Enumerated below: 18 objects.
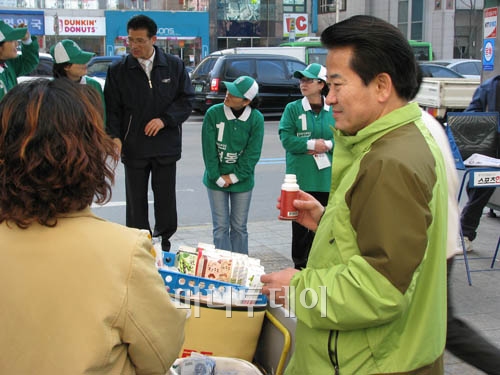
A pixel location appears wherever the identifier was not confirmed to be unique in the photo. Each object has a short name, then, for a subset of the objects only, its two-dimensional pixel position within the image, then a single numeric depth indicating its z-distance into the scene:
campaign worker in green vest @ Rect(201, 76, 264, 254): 5.31
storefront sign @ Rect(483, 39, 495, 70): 9.46
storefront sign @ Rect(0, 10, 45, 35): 34.97
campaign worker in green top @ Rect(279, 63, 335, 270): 5.47
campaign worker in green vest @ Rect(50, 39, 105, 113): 5.35
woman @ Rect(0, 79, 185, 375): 1.64
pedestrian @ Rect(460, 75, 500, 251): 6.20
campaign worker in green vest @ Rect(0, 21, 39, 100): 5.21
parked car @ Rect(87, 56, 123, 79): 19.23
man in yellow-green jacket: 1.83
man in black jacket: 5.47
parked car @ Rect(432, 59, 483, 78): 22.83
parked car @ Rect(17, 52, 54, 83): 16.23
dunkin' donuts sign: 37.22
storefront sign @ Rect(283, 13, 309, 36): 44.59
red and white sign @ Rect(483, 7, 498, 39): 9.30
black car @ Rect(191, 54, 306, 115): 17.64
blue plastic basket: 3.07
